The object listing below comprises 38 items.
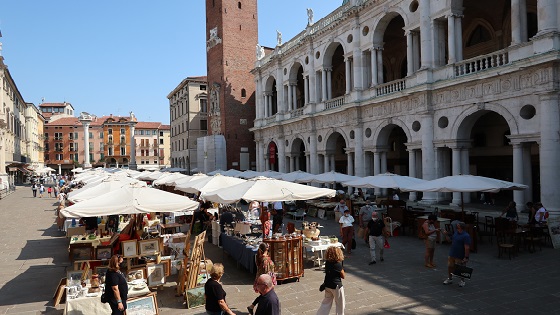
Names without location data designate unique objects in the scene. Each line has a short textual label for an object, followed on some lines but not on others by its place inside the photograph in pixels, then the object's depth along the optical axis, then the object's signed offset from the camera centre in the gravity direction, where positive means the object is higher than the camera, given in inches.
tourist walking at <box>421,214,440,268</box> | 411.8 -90.8
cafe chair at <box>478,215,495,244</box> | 532.7 -111.0
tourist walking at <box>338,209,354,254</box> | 478.6 -93.4
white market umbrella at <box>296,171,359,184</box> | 837.2 -49.5
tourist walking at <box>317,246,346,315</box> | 264.1 -86.8
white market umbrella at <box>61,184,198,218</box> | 339.6 -39.5
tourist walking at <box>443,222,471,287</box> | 353.1 -89.8
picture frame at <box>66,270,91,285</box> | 333.9 -98.2
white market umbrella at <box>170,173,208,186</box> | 740.6 -41.5
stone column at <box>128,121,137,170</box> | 2506.4 +65.0
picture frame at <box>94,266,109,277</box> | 350.1 -97.7
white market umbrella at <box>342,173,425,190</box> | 663.1 -48.2
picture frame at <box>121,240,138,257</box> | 368.5 -82.8
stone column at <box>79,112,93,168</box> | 2477.9 +180.4
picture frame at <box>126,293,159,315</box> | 289.5 -108.6
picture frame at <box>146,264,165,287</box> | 358.9 -105.3
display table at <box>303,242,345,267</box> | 429.7 -104.7
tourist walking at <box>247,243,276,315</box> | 312.0 -84.2
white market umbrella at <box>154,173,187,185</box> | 858.1 -46.1
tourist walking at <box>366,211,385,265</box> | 438.0 -90.3
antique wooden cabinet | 378.6 -96.4
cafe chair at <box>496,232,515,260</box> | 442.0 -113.9
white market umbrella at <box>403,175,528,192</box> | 507.2 -43.7
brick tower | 1742.1 +345.4
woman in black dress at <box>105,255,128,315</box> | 254.8 -83.3
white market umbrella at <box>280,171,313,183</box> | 944.3 -48.5
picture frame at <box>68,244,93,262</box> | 443.5 -104.7
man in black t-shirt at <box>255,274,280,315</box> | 197.5 -72.0
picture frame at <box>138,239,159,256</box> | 378.3 -84.3
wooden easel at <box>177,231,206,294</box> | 340.8 -97.8
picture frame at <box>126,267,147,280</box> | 333.4 -98.9
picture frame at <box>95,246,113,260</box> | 389.7 -91.1
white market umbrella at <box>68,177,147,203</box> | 462.5 -38.7
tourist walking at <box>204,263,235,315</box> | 231.6 -80.7
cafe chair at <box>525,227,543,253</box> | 477.1 -108.0
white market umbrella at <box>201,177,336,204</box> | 423.8 -39.5
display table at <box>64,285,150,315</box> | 282.4 -105.3
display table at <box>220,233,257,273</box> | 397.2 -103.3
